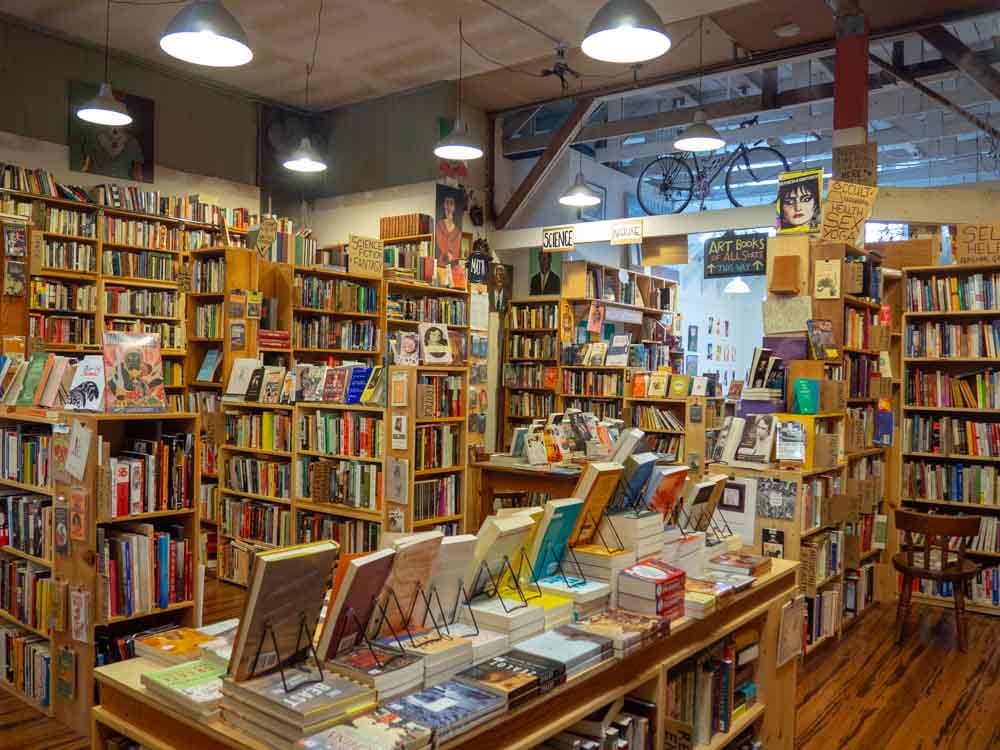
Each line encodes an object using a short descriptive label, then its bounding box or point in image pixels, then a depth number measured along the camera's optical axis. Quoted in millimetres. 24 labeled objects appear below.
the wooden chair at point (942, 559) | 4801
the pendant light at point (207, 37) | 4301
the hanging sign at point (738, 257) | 7867
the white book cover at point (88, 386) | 3555
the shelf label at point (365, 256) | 7875
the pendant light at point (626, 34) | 3982
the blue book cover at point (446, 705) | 1671
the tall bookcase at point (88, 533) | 3455
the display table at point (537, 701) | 1756
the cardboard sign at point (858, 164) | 6336
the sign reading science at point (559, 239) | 9570
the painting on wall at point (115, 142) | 8250
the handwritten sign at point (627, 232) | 9141
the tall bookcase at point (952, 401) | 5910
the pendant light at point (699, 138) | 7426
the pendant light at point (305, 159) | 7746
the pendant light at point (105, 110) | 6582
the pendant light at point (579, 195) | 8844
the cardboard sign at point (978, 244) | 5891
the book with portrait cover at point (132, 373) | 3564
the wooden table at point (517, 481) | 5656
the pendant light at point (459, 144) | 7105
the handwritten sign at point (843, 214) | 5035
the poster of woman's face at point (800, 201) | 5016
